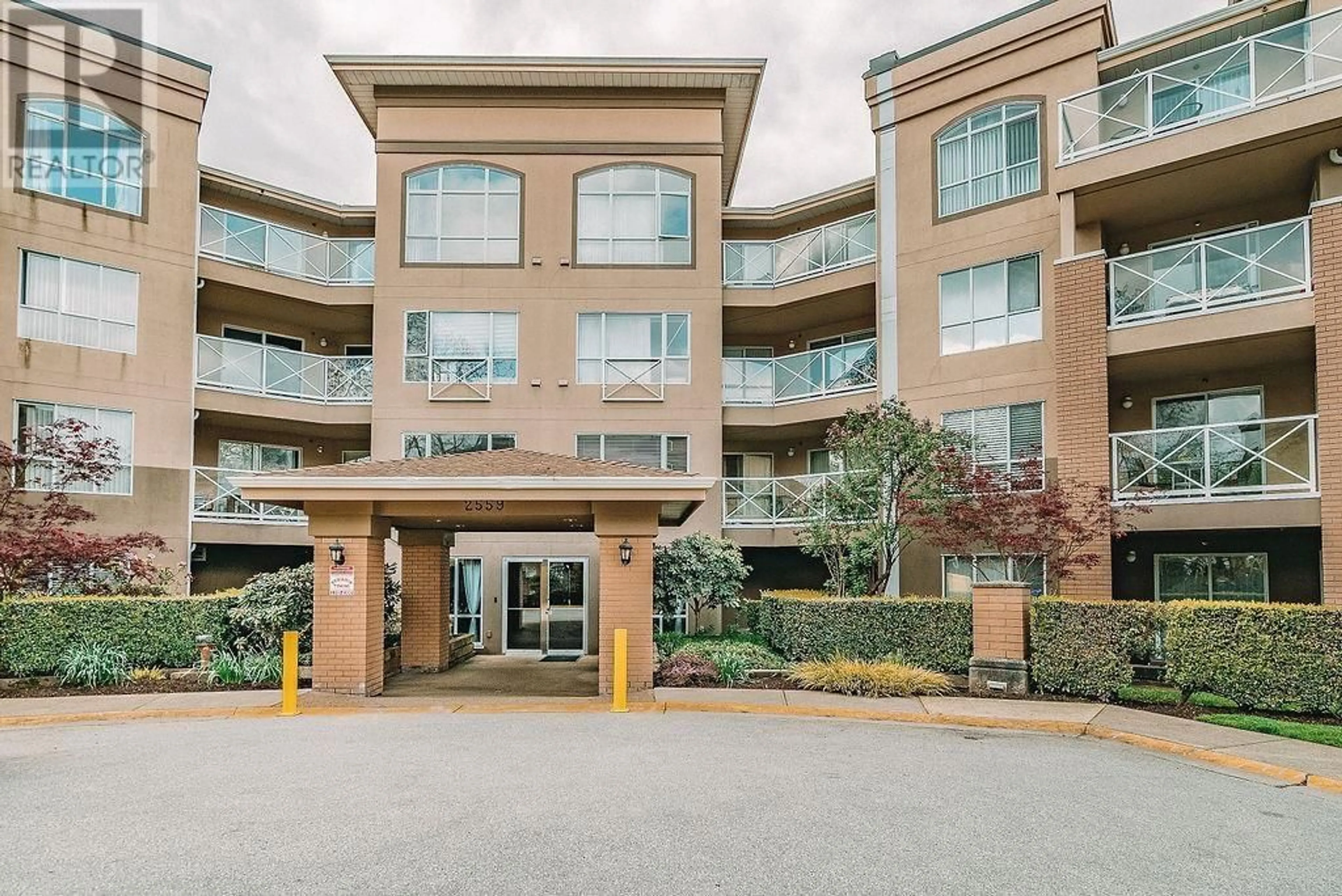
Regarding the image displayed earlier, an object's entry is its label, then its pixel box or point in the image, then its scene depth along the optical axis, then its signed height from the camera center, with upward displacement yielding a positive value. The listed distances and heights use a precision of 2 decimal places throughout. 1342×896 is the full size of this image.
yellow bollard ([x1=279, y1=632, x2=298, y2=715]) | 12.86 -2.06
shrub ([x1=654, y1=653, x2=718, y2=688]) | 14.89 -2.30
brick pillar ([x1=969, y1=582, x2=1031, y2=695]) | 14.28 -1.74
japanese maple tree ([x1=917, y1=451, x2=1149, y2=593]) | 16.17 +0.11
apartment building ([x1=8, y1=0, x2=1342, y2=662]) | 16.89 +5.19
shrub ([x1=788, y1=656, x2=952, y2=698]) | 14.09 -2.28
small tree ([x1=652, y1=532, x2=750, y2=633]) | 19.31 -1.00
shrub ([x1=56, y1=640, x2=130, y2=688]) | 14.99 -2.20
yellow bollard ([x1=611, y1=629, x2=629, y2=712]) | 13.19 -2.10
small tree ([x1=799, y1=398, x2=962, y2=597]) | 18.14 +0.54
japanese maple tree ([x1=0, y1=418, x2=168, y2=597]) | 15.74 -0.08
